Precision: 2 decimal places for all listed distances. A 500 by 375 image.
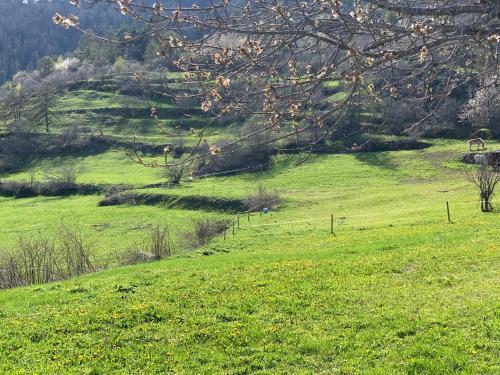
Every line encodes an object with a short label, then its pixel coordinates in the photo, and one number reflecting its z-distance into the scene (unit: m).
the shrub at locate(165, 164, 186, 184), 58.82
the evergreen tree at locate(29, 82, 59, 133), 103.19
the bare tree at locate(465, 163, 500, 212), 32.62
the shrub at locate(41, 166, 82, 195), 68.75
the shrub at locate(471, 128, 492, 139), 72.93
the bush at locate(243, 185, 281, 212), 49.69
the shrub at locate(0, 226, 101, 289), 22.94
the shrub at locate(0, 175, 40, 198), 69.06
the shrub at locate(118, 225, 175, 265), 27.25
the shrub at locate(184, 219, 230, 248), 34.22
